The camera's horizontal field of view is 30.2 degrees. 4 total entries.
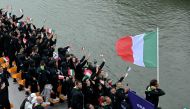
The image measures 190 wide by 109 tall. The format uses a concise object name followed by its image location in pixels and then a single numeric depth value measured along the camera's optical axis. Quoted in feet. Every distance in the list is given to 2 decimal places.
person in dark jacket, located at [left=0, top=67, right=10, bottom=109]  33.30
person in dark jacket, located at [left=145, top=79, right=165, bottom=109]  31.60
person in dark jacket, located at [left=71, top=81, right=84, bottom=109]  32.86
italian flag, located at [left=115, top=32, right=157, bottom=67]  33.19
